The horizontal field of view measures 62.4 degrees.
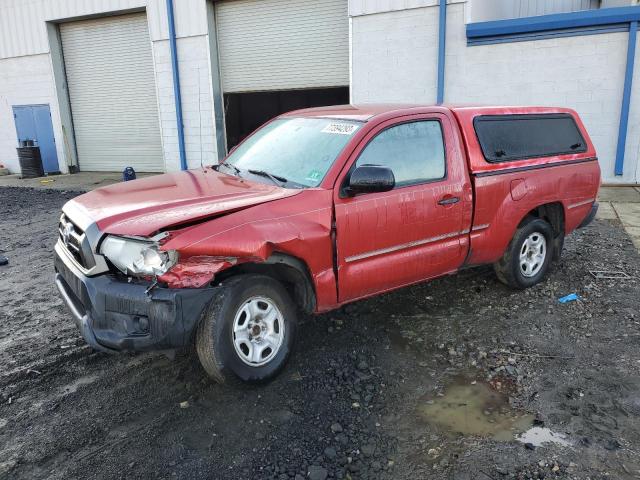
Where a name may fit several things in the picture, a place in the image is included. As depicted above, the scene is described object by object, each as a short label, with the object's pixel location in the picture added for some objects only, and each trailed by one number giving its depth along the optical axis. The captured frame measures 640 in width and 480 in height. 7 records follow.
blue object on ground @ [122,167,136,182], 9.28
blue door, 16.39
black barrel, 15.84
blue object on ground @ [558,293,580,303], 5.07
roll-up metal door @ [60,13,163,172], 15.13
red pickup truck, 3.21
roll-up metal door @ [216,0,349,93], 12.59
